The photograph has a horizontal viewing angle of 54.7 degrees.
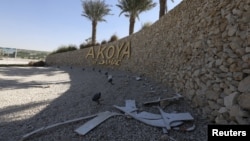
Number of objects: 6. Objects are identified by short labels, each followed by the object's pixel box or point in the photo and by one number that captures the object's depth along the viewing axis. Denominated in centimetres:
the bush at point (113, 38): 1998
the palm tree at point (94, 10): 2636
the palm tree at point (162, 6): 1343
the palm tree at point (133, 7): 2036
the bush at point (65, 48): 2527
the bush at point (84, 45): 2319
